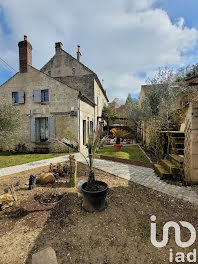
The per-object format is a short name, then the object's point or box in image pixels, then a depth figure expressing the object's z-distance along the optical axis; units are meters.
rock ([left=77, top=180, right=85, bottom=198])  3.53
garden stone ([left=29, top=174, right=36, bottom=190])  4.06
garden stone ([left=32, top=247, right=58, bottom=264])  1.76
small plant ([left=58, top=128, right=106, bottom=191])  3.06
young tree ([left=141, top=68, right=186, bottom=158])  8.23
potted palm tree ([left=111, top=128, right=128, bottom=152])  9.48
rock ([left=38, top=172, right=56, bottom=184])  4.36
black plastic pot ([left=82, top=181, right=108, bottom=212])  2.85
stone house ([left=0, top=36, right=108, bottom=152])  10.23
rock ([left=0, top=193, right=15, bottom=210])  3.12
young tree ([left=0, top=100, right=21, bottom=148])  8.01
